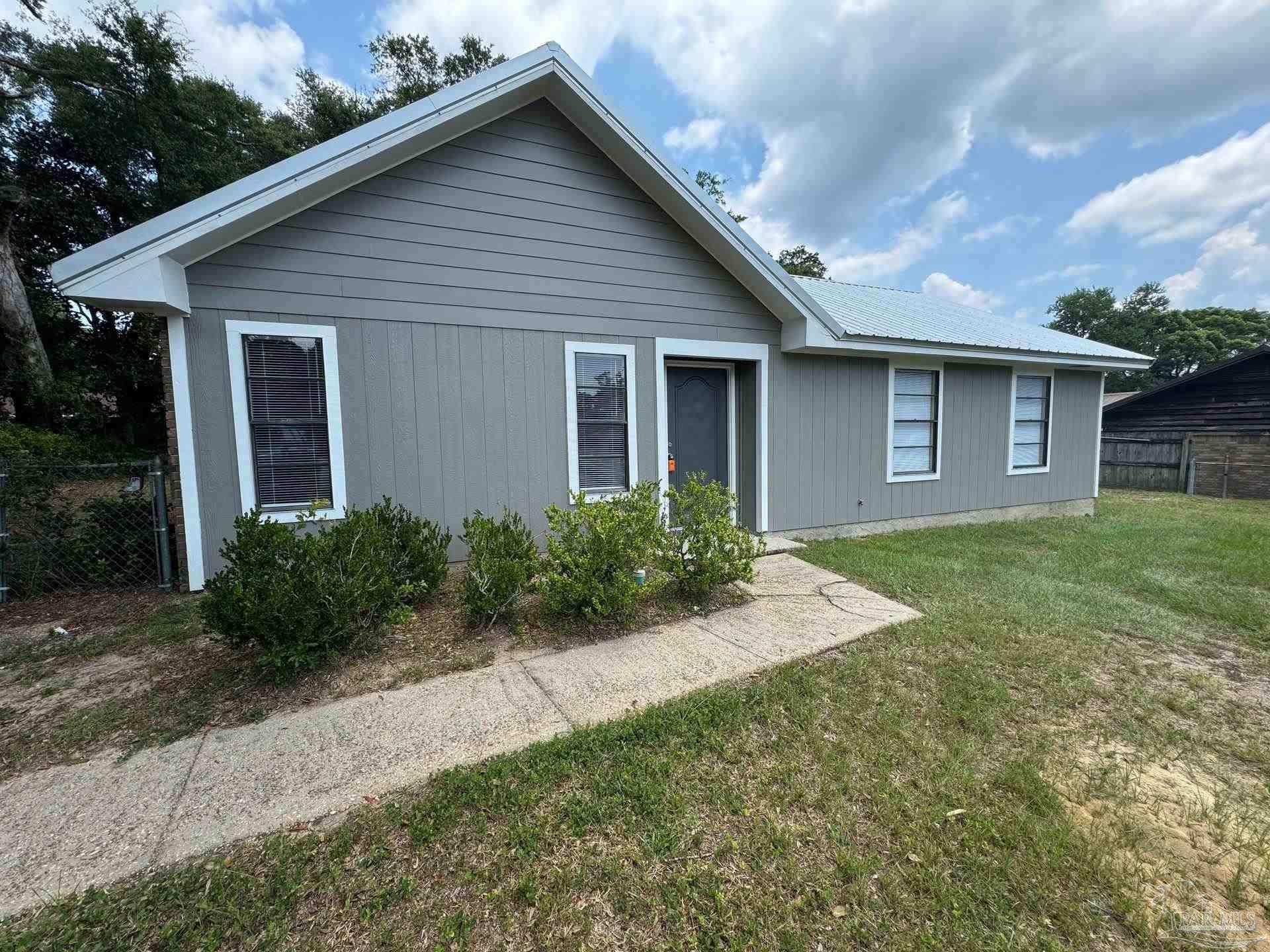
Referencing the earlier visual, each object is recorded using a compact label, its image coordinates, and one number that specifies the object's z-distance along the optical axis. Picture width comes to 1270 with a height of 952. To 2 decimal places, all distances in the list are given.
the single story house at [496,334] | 4.36
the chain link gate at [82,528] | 4.64
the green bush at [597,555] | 3.84
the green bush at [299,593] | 2.92
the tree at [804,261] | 24.84
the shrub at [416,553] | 4.06
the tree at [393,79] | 15.88
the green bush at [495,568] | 3.77
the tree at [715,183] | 18.81
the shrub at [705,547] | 4.36
